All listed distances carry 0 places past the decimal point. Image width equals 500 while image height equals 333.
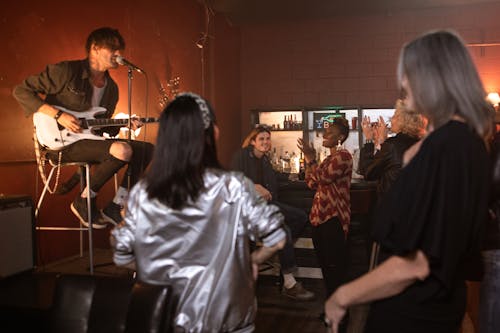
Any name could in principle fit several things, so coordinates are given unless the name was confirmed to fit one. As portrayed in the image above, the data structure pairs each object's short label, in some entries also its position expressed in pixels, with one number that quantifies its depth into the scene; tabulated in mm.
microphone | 3322
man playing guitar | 3227
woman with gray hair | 1075
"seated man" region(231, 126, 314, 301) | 4266
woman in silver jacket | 1427
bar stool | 3160
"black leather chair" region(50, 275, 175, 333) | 1455
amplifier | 3024
